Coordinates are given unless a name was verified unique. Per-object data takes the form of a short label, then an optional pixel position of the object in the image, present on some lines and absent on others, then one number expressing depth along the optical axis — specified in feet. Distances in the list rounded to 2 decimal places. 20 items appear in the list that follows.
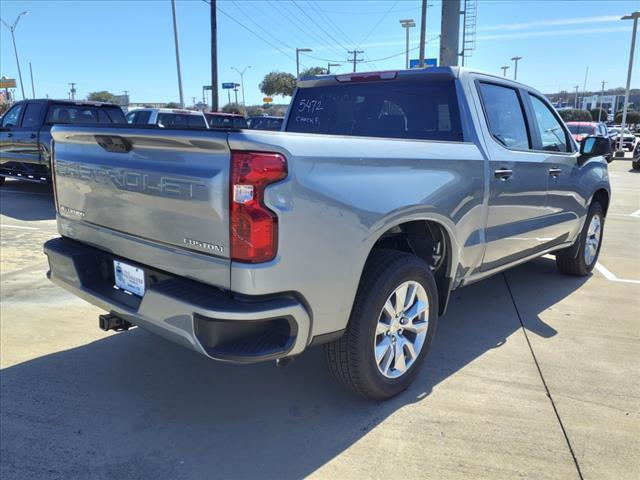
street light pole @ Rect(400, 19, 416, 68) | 106.83
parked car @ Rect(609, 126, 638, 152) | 102.63
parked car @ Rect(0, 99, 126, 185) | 32.45
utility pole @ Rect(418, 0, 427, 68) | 75.56
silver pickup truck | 7.25
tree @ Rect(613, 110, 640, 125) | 228.08
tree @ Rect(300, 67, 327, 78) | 193.65
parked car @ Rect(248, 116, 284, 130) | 62.18
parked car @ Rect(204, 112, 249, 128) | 53.57
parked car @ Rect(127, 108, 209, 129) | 45.33
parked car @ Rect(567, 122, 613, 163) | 70.64
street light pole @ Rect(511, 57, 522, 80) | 192.50
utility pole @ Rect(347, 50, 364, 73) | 186.09
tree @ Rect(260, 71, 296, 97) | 209.89
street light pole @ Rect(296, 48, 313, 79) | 154.20
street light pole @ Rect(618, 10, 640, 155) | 75.05
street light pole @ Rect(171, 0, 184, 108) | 86.98
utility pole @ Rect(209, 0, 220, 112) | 75.05
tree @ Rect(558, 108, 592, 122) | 203.75
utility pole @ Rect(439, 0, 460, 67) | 47.65
